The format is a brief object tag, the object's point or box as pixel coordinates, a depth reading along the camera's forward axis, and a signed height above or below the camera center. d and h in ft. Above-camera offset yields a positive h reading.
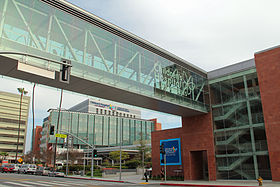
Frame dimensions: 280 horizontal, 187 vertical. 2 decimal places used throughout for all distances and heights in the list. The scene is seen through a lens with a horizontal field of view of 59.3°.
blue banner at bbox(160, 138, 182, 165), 111.04 -0.68
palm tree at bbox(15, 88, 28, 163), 262.67 +64.74
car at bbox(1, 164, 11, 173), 163.94 -11.01
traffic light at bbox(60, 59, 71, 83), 41.75 +13.29
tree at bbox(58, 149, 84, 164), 202.33 -3.99
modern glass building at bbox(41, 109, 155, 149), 314.35 +31.11
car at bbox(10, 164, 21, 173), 164.96 -9.95
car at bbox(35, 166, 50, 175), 144.25 -11.09
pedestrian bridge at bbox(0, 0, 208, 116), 57.26 +26.23
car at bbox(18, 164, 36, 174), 154.30 -10.56
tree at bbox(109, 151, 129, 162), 234.33 -4.45
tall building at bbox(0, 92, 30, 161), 338.13 +40.55
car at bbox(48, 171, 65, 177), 134.10 -12.13
